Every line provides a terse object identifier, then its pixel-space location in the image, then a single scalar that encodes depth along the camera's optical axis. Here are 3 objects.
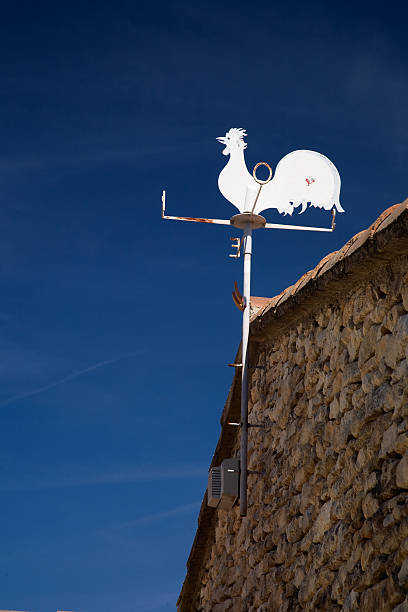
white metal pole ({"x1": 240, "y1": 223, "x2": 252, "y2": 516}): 5.77
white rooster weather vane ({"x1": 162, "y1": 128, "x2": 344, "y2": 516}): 6.06
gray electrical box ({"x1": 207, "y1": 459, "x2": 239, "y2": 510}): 5.81
